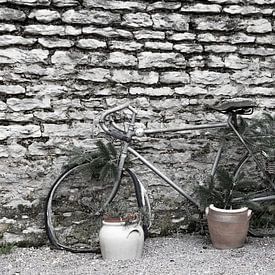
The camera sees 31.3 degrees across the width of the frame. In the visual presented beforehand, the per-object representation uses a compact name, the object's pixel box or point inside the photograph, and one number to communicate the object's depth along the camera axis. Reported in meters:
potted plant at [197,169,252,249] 3.70
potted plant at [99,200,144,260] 3.53
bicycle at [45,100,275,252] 3.73
